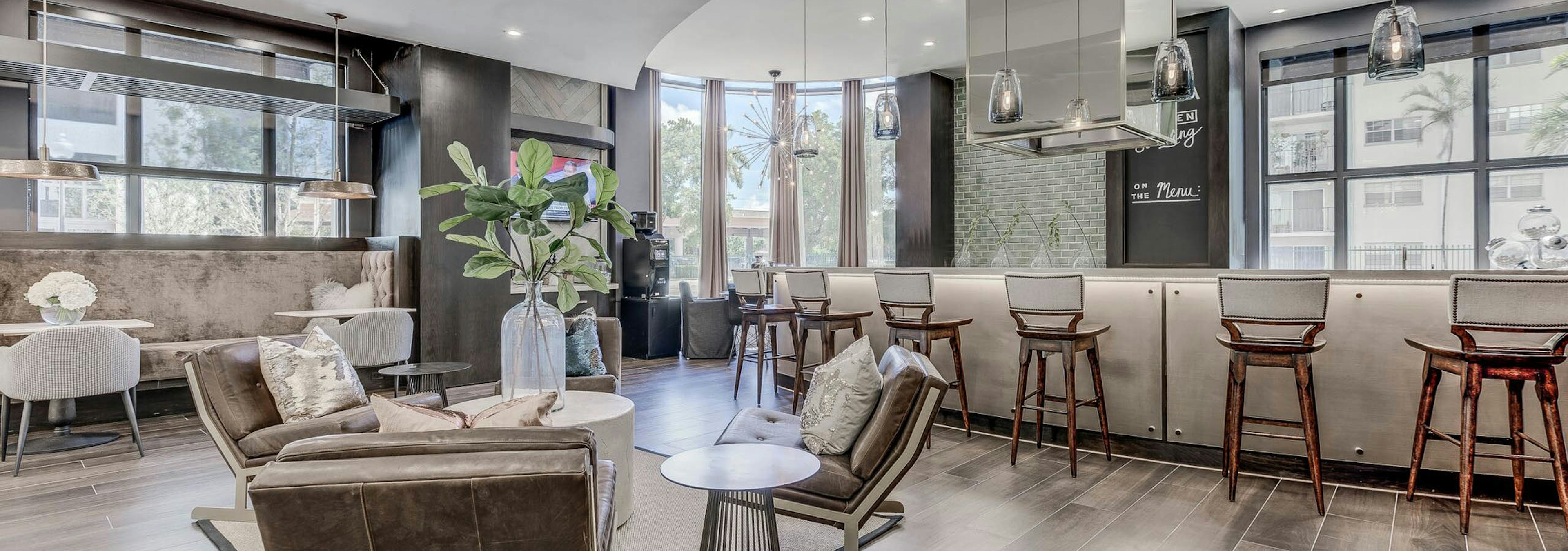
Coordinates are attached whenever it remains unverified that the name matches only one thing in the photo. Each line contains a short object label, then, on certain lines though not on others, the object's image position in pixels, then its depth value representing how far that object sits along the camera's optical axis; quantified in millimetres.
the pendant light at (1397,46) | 3143
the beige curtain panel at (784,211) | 9391
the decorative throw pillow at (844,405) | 2527
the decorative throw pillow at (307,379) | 3076
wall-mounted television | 7648
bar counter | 3416
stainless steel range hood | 4316
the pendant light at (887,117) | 4992
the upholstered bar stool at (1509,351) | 2791
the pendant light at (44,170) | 3861
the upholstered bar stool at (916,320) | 4477
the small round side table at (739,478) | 1958
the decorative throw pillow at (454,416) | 1809
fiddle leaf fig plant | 2662
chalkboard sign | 6281
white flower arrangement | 4195
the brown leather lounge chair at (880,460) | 2350
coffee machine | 8109
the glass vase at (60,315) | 4309
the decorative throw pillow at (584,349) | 4090
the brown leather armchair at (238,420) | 2916
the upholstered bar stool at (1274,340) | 3232
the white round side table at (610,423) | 2752
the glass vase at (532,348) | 2834
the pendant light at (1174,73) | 3590
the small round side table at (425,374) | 4281
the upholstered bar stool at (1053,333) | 3854
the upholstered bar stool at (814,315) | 5125
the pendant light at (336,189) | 5219
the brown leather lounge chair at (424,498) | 1333
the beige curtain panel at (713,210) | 9133
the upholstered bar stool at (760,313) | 5797
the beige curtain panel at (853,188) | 9195
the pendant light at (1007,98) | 4043
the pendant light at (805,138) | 5668
